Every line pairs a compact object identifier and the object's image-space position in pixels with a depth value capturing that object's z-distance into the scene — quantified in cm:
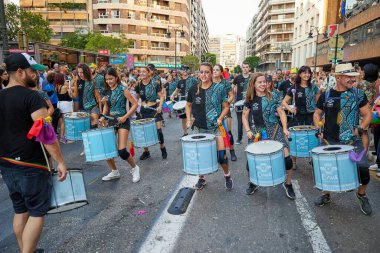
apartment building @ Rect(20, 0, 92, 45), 6831
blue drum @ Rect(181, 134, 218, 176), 454
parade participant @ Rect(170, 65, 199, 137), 1156
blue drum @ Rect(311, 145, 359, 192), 390
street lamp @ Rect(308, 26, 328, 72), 3453
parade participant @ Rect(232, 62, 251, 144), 892
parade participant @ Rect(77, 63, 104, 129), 763
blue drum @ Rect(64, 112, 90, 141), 730
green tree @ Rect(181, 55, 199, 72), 6806
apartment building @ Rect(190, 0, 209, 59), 9850
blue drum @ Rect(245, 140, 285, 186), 418
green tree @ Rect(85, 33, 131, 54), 4762
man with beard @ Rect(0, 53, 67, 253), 278
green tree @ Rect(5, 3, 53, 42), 3803
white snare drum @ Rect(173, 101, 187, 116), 778
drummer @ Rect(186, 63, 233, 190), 516
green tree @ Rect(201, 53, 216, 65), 11570
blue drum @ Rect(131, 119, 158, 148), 641
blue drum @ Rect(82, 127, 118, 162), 522
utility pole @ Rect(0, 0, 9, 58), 923
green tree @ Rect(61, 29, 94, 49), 5262
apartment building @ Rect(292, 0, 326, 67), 4301
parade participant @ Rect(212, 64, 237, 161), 669
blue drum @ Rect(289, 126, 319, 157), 559
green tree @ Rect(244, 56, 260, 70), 11812
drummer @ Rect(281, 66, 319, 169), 660
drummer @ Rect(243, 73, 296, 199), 486
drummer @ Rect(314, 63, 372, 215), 420
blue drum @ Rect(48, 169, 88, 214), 314
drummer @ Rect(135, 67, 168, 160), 737
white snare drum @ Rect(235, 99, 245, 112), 830
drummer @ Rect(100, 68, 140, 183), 559
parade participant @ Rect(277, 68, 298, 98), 903
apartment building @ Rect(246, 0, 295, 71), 9019
